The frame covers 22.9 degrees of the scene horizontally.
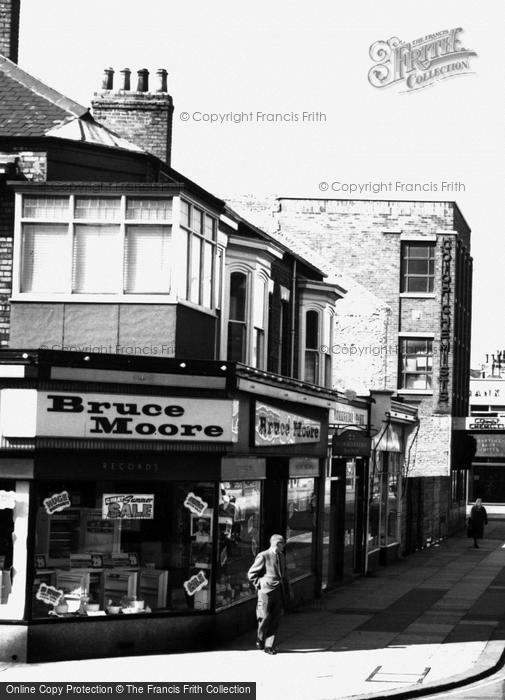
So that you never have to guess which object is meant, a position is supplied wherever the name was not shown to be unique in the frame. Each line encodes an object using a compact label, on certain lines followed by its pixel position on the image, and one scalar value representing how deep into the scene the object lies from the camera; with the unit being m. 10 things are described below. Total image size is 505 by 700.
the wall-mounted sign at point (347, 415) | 27.69
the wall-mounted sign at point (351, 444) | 28.27
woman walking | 44.75
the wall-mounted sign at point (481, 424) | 54.00
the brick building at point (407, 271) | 50.62
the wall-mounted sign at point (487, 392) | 91.00
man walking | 18.50
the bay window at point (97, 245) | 19.28
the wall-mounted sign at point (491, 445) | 71.00
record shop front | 17.12
